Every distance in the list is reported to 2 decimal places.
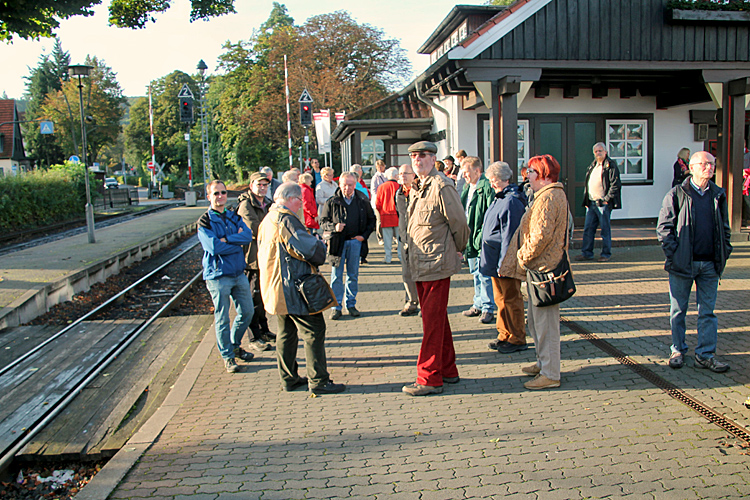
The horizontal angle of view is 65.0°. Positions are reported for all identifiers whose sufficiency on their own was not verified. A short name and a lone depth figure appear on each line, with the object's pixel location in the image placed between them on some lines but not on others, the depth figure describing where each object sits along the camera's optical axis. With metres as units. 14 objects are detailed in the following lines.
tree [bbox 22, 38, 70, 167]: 61.06
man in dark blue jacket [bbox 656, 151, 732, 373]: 4.88
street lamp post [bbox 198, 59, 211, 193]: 37.94
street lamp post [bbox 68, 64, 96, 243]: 16.23
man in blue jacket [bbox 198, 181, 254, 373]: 5.45
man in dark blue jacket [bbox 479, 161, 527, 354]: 5.65
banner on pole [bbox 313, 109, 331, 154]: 19.05
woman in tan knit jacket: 4.56
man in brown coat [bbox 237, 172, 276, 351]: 6.27
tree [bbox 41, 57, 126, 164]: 55.22
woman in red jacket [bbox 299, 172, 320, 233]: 9.37
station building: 11.12
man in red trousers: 4.67
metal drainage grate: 3.89
